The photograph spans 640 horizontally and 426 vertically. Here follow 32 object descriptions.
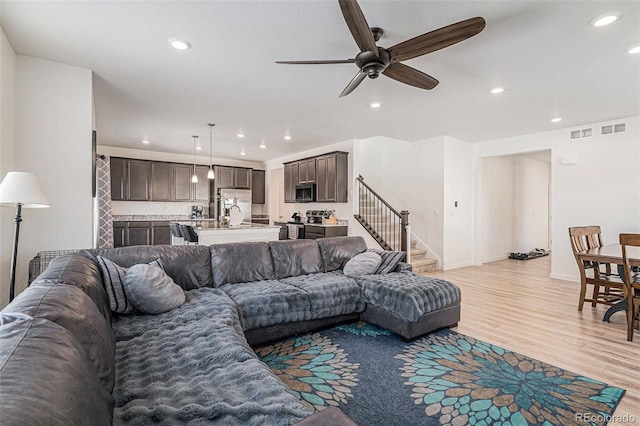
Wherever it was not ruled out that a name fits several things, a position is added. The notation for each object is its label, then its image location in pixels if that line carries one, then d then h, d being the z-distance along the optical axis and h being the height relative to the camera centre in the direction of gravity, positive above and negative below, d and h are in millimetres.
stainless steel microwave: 7332 +453
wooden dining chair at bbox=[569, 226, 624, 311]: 3638 -788
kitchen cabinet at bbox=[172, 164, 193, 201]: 8211 +771
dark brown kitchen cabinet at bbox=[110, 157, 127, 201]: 7391 +768
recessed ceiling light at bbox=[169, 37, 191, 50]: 2668 +1471
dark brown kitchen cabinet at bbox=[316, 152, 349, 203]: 6711 +744
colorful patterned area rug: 1916 -1243
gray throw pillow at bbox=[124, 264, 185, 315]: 2363 -627
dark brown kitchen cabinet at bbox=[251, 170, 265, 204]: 9469 +753
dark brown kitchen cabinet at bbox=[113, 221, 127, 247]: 7207 -535
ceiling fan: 1918 +1172
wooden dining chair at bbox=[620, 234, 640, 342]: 2971 -734
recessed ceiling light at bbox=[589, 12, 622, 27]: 2279 +1462
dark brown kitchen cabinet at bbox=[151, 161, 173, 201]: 7910 +778
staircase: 6141 -318
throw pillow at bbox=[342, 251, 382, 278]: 3684 -646
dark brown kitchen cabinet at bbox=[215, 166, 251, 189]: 8797 +976
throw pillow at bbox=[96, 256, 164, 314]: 2334 -582
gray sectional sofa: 928 -754
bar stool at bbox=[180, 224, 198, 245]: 4980 -384
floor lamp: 2189 +119
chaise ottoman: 2861 -893
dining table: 3078 -467
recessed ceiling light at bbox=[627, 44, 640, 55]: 2756 +1475
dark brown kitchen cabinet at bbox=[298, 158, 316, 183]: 7402 +997
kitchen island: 4875 -371
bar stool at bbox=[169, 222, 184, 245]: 5434 -404
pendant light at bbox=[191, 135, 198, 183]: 6458 +1513
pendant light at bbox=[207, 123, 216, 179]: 5492 +1527
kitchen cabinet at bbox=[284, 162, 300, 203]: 8039 +813
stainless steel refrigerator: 8484 +285
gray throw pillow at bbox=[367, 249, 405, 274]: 3738 -608
